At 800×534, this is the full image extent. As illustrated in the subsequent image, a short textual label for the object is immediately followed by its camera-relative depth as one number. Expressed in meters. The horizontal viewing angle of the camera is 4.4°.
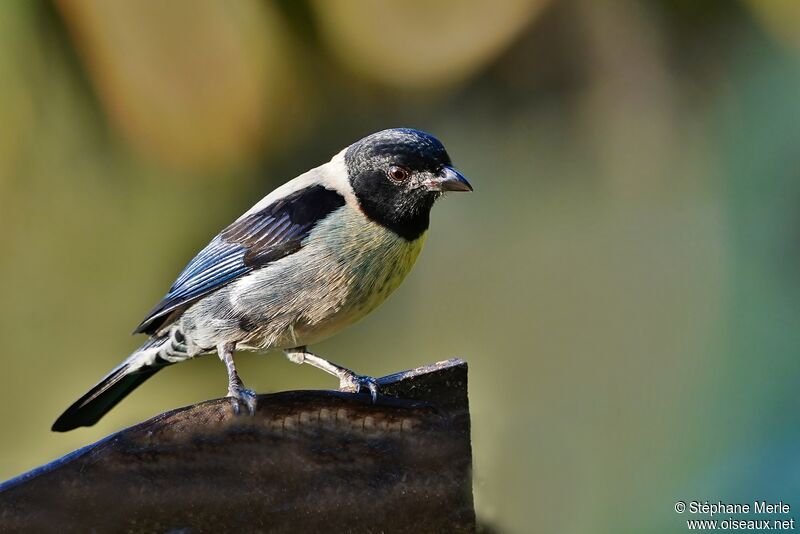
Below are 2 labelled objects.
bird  2.70
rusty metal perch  2.64
